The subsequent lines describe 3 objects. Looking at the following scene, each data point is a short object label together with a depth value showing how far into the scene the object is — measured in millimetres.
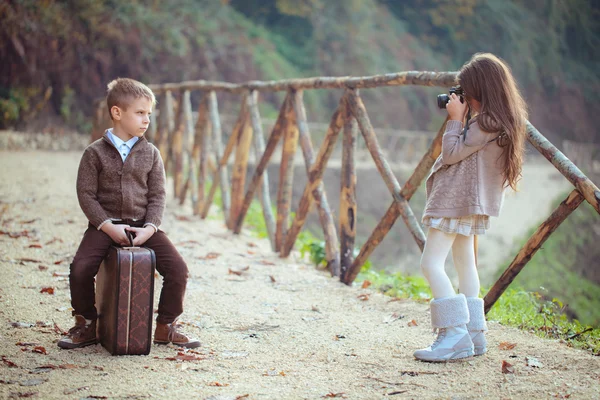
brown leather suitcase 3053
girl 3068
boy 3193
